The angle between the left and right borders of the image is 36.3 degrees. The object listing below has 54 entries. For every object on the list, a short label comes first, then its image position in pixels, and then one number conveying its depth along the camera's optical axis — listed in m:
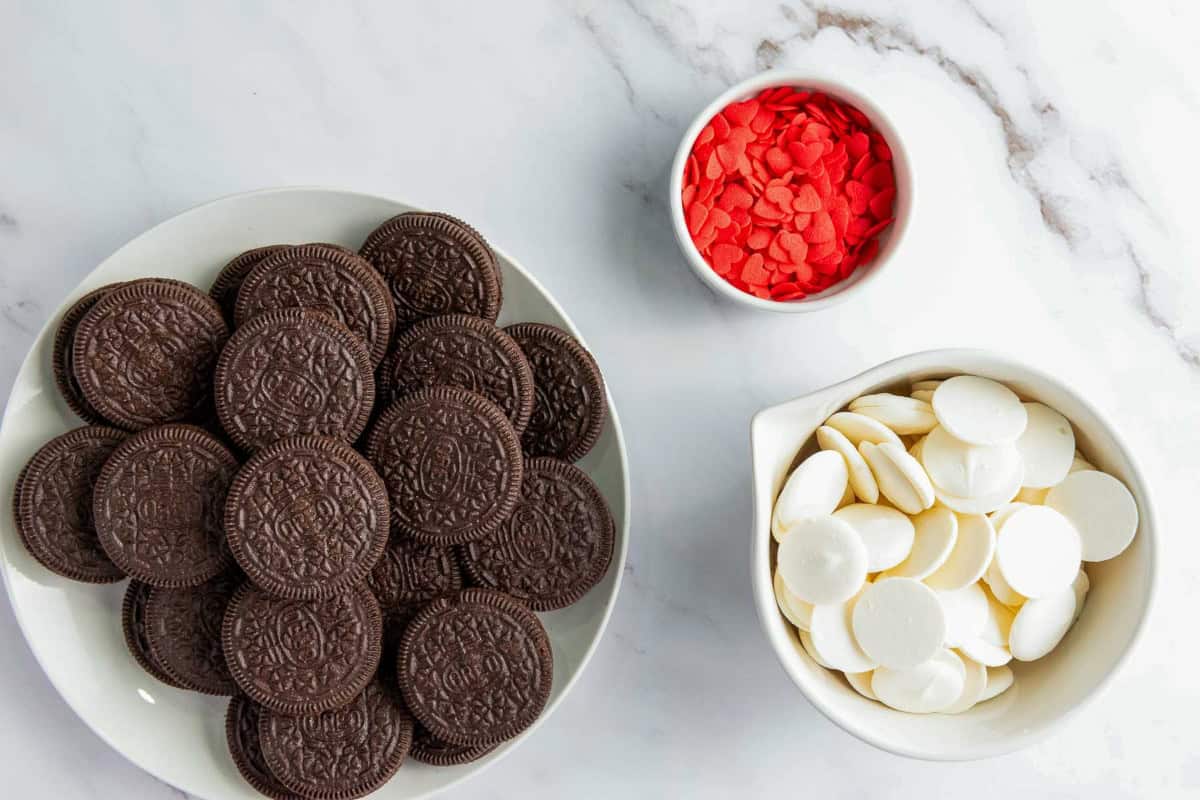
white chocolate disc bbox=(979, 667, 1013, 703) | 0.54
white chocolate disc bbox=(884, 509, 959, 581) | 0.52
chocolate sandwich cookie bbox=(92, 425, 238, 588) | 0.53
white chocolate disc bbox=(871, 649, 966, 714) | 0.52
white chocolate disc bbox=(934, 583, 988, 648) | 0.53
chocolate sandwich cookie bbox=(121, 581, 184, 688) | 0.55
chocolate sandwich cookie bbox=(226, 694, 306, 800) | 0.56
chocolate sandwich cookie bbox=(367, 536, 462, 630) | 0.55
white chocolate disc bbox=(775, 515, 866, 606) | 0.51
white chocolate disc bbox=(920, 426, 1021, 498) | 0.52
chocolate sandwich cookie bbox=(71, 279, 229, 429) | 0.53
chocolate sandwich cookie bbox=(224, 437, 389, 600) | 0.52
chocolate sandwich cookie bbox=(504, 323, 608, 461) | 0.55
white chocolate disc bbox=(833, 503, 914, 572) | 0.52
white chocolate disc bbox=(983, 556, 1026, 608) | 0.53
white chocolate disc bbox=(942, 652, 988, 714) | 0.53
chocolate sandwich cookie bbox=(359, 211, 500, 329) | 0.55
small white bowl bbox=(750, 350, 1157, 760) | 0.52
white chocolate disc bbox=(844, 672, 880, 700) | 0.54
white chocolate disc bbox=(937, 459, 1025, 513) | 0.52
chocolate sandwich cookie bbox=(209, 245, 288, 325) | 0.55
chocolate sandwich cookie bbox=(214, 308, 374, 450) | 0.53
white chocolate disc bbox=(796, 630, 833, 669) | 0.53
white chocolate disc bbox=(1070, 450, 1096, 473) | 0.54
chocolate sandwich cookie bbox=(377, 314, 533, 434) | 0.54
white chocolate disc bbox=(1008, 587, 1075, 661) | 0.53
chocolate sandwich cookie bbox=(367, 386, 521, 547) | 0.53
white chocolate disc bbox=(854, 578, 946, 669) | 0.52
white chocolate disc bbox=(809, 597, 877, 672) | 0.53
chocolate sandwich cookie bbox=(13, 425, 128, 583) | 0.54
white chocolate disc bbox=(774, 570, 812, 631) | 0.53
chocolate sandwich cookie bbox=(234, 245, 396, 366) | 0.54
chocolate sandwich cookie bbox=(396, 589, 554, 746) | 0.55
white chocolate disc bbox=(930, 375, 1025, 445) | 0.52
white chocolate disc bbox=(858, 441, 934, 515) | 0.52
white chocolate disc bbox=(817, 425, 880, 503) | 0.53
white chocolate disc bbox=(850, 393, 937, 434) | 0.53
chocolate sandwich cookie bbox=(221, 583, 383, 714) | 0.54
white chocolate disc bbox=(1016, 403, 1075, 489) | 0.53
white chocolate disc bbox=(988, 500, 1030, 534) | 0.53
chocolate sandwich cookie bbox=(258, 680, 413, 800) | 0.55
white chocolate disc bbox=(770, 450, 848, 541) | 0.52
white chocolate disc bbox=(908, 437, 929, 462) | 0.53
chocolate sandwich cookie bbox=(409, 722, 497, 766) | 0.56
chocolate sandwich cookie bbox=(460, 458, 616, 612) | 0.55
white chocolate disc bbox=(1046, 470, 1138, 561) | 0.52
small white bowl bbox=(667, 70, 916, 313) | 0.56
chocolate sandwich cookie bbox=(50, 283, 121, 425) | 0.54
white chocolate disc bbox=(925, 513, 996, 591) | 0.52
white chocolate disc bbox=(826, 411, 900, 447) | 0.53
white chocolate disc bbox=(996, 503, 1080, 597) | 0.52
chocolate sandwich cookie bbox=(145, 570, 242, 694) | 0.54
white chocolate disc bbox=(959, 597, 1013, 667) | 0.53
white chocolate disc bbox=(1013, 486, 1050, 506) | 0.54
